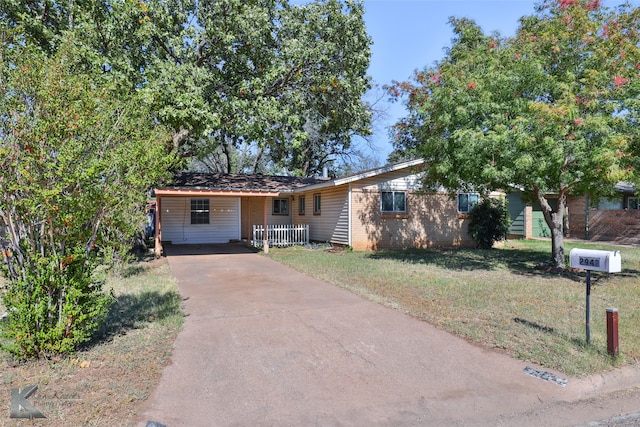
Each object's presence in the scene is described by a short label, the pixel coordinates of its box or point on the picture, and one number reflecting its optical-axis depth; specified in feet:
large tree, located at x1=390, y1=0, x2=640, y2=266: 26.00
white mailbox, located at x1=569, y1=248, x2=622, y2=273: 13.87
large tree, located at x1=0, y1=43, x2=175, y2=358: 11.96
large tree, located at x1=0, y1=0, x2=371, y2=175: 39.09
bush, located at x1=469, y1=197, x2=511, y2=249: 51.90
